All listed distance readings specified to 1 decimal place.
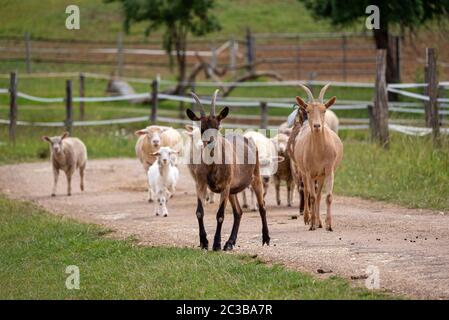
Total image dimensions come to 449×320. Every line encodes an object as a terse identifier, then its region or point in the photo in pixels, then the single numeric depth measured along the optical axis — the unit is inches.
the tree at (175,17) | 1438.2
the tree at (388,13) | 1192.2
